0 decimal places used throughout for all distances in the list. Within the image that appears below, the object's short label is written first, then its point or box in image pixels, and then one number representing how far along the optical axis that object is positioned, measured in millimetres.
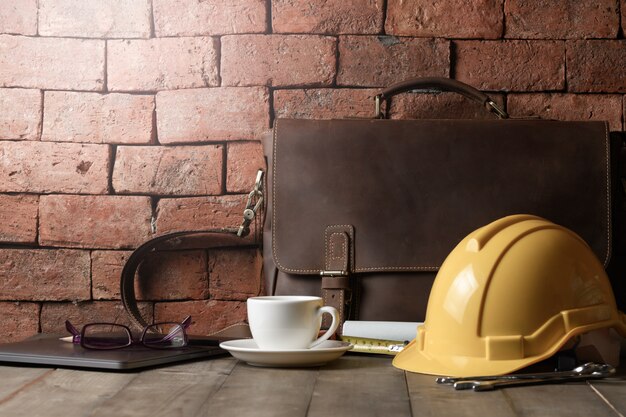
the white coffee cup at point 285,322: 1330
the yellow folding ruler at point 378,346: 1464
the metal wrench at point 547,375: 1188
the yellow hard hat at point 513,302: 1230
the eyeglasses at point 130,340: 1427
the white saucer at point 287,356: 1292
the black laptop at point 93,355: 1280
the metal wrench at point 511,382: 1140
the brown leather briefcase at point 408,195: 1686
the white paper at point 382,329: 1538
